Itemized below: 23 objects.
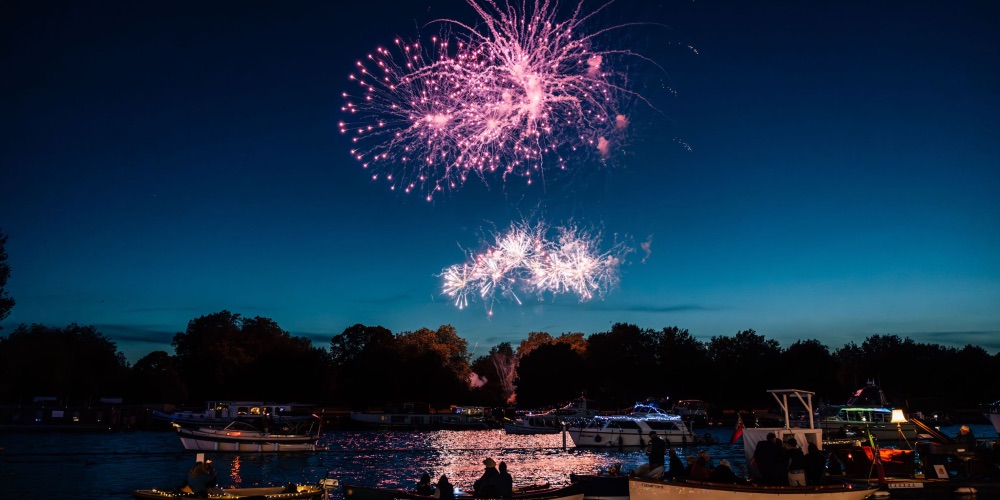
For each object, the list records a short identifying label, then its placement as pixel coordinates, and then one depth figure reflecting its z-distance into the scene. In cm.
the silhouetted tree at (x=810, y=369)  10975
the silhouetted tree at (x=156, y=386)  9994
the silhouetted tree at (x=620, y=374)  10762
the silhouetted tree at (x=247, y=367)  9644
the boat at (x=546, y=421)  7769
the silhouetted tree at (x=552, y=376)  10525
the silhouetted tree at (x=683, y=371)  11038
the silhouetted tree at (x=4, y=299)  5538
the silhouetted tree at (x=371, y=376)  10200
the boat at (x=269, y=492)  1936
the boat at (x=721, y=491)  1702
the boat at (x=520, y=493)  1905
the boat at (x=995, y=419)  2714
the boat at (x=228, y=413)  6562
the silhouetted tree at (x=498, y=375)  13462
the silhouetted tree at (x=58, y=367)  8486
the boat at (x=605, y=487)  2038
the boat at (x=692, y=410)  8750
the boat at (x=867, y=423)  4194
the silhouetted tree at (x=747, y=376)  11194
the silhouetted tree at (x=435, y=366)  10312
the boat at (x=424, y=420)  9150
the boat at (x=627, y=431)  5475
